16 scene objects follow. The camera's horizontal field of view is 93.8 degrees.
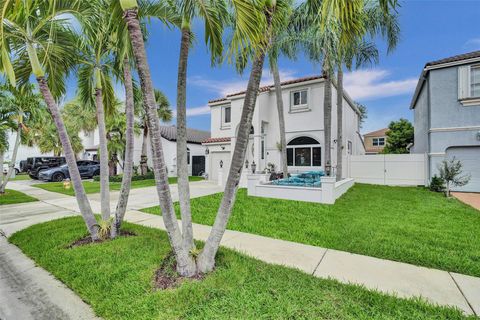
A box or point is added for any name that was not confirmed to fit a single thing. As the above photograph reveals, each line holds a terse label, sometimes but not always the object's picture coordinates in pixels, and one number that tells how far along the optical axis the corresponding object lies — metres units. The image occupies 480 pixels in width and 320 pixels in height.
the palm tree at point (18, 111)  12.05
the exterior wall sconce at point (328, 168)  11.28
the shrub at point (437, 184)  11.65
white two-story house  14.73
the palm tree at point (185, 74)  3.64
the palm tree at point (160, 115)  19.36
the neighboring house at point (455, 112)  11.34
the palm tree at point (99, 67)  4.78
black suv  21.03
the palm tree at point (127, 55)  4.14
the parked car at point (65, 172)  19.17
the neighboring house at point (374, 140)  37.34
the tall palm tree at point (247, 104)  3.09
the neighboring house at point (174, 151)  23.36
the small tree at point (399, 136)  25.14
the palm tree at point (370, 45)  11.34
